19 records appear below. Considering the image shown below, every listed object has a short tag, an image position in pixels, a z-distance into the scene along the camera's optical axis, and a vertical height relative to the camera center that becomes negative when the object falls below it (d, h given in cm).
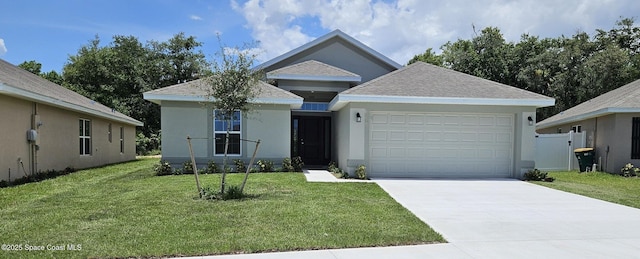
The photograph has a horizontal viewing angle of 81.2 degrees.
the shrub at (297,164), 1353 -161
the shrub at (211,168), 1264 -167
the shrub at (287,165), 1324 -161
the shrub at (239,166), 1295 -162
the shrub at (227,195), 761 -156
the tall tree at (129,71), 3134 +406
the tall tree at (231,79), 777 +85
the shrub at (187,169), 1255 -169
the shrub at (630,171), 1298 -164
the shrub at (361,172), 1127 -156
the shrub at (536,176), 1165 -167
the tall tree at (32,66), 3653 +506
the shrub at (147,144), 2803 -198
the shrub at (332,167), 1341 -173
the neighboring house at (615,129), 1348 -20
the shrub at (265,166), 1302 -162
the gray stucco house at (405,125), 1160 -15
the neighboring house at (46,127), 1051 -37
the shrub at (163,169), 1241 -169
